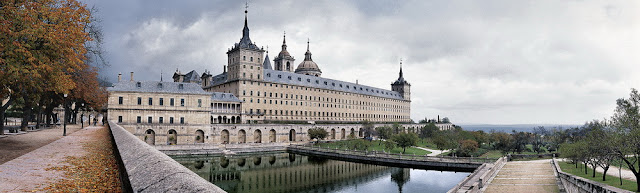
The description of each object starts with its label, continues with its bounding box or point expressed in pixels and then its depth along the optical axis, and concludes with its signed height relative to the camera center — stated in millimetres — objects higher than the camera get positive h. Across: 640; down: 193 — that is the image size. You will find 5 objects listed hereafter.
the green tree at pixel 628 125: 23250 -1029
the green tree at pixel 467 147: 54750 -5766
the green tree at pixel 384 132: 78875 -4766
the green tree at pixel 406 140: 56728 -4604
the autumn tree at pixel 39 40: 13086 +2651
